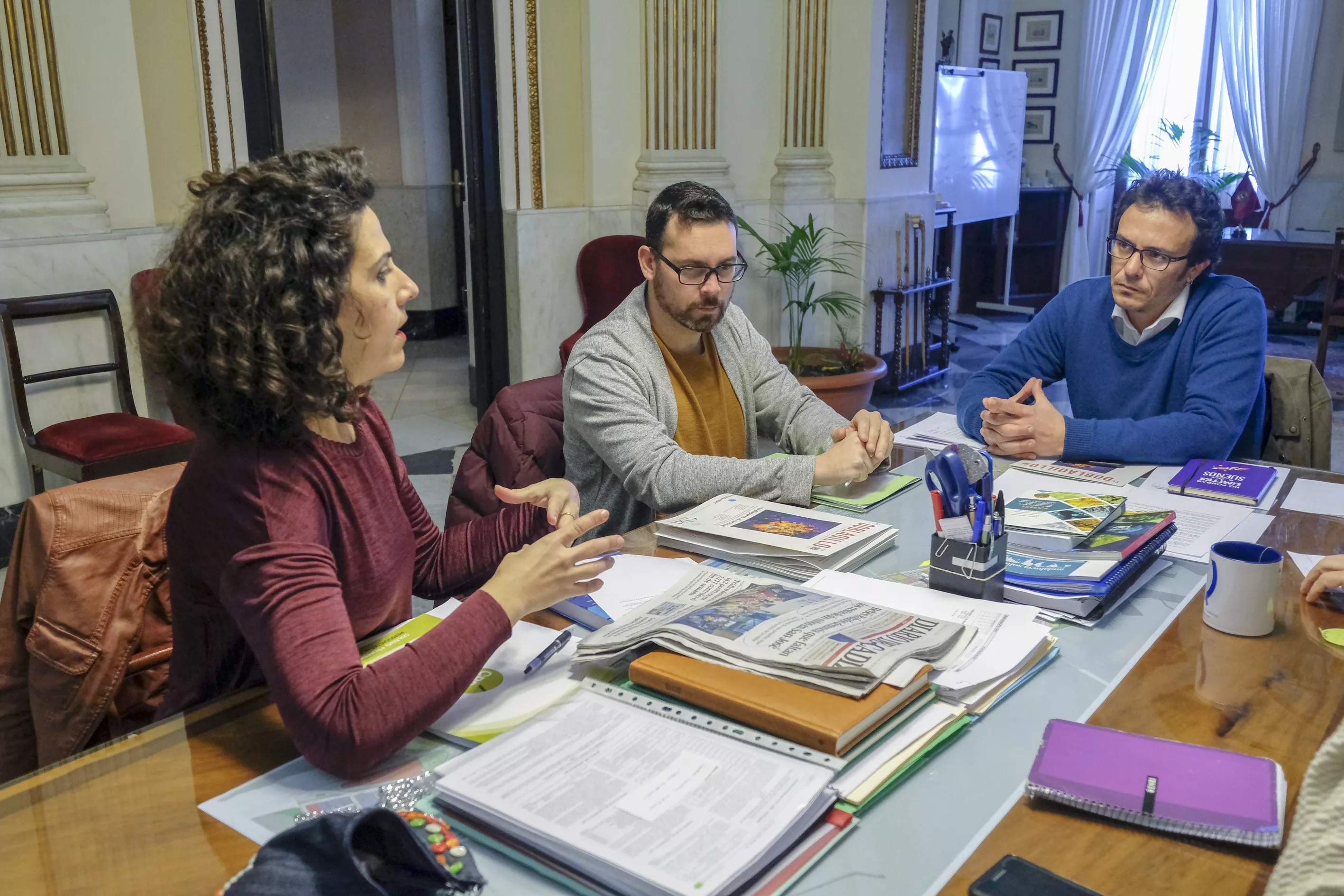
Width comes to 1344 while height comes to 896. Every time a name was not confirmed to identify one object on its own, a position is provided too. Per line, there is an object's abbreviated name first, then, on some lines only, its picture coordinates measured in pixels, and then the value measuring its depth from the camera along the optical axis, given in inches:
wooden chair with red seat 131.3
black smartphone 33.2
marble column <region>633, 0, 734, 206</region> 179.5
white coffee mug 50.8
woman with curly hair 40.9
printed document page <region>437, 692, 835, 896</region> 33.2
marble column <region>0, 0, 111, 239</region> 138.6
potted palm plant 174.4
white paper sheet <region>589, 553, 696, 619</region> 54.3
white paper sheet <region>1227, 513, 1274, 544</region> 64.7
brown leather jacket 52.3
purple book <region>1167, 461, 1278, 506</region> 72.1
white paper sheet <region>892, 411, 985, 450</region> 86.9
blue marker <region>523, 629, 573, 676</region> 47.4
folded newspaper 42.6
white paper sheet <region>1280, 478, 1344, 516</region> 70.2
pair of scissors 53.4
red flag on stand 309.3
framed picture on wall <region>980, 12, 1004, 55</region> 319.9
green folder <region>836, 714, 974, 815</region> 37.9
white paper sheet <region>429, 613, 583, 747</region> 43.2
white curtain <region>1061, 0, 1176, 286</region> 320.5
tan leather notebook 39.4
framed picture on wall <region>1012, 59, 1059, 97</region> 336.8
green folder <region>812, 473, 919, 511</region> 72.1
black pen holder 54.4
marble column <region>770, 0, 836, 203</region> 197.2
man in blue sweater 81.4
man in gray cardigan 73.9
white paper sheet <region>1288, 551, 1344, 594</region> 60.3
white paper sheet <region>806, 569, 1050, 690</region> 46.0
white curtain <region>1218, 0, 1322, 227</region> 298.2
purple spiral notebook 35.9
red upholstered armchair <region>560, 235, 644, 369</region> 180.7
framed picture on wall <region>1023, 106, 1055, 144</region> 339.9
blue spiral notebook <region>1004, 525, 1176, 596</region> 53.6
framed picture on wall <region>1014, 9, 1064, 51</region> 331.0
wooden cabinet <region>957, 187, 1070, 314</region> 319.3
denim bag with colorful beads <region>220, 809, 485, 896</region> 31.0
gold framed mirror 206.4
